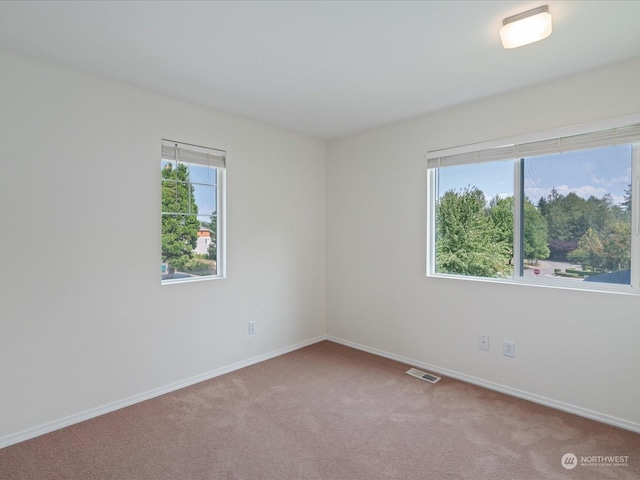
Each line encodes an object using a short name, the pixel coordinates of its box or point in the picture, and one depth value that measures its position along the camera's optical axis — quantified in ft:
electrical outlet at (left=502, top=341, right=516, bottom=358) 9.18
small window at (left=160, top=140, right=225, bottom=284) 9.66
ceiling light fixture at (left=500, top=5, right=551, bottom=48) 5.84
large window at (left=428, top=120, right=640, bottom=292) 7.89
